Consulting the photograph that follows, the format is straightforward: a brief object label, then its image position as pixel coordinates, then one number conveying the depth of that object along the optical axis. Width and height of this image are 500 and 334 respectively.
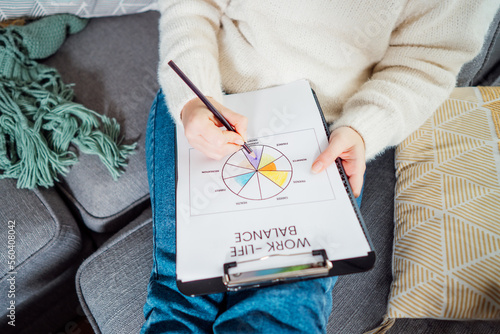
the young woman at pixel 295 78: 0.48
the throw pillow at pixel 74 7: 0.85
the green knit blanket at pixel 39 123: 0.72
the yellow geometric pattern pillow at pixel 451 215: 0.53
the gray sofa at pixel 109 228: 0.62
